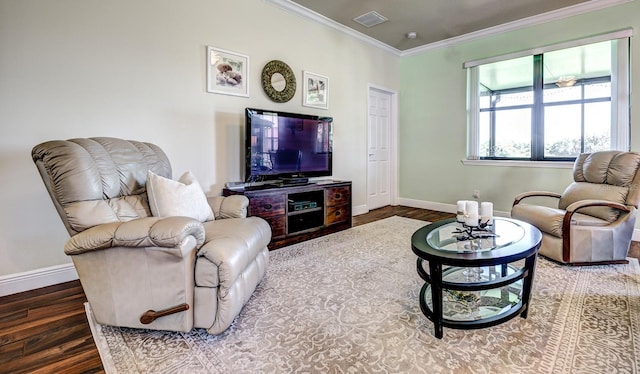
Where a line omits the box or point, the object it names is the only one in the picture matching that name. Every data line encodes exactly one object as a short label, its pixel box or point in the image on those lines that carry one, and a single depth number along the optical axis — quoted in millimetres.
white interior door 5152
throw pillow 1948
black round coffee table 1572
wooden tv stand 3057
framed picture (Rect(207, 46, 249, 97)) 3125
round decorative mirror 3572
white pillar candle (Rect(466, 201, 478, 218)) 1962
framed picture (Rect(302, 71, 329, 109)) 4004
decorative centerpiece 1964
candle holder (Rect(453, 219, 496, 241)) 1966
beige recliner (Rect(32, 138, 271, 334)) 1523
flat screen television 3168
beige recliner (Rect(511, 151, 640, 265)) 2561
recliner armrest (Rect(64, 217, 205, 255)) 1484
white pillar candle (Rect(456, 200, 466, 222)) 2029
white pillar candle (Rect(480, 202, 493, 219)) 2016
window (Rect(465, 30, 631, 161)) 3594
